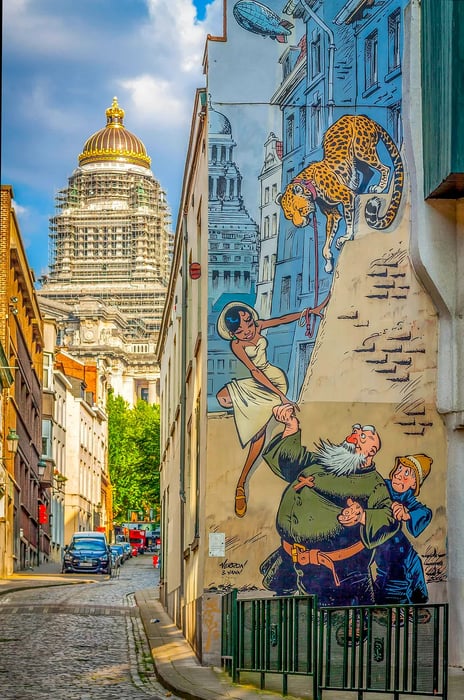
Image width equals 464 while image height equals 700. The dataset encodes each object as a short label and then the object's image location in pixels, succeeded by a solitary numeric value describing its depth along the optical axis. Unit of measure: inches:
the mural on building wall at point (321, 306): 612.7
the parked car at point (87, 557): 1956.2
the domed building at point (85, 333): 7677.2
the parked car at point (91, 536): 2009.1
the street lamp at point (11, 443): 1912.6
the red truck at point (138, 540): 3863.4
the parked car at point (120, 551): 2555.1
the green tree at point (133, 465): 4675.2
